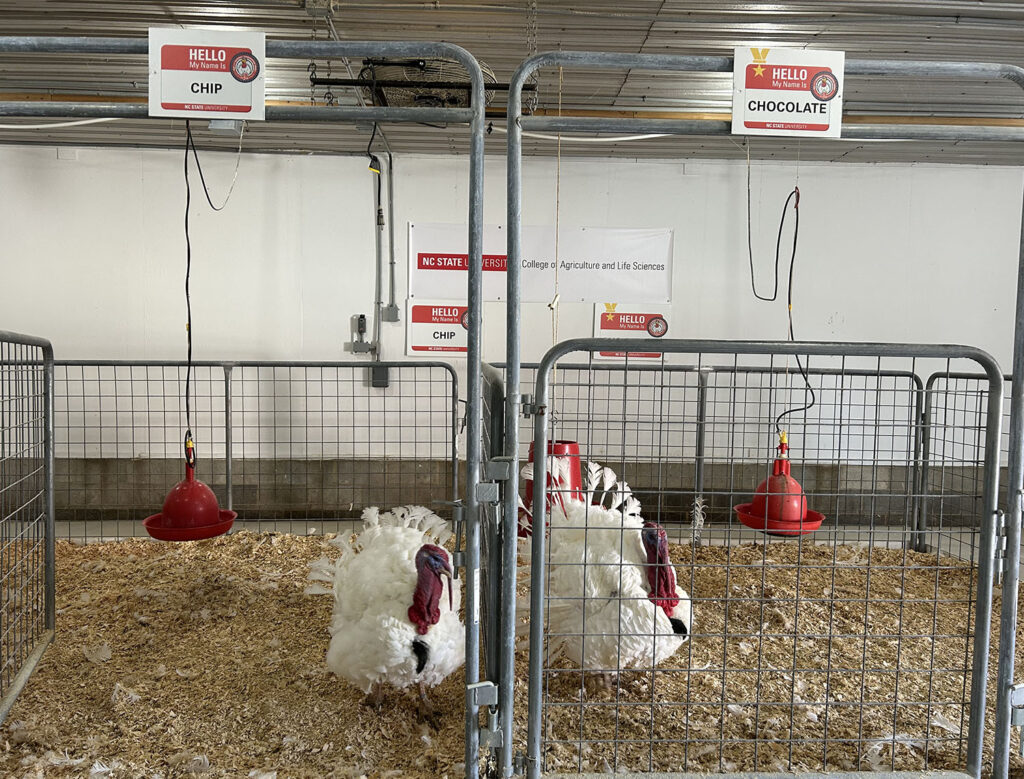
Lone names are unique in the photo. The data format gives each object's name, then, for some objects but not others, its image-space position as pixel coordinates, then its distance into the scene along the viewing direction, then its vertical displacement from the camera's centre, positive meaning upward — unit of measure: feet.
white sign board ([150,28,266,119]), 6.68 +2.42
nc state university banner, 20.61 +2.17
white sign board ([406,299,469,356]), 20.72 +0.22
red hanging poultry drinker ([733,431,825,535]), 10.29 -2.43
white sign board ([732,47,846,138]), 6.91 +2.44
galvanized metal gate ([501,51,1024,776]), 6.85 +2.11
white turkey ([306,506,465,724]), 8.50 -3.51
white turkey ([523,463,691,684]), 9.03 -3.39
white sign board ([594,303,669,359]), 20.80 +0.52
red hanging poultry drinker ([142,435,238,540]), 10.19 -2.68
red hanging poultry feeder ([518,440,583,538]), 11.55 -2.64
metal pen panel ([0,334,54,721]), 9.61 -2.93
